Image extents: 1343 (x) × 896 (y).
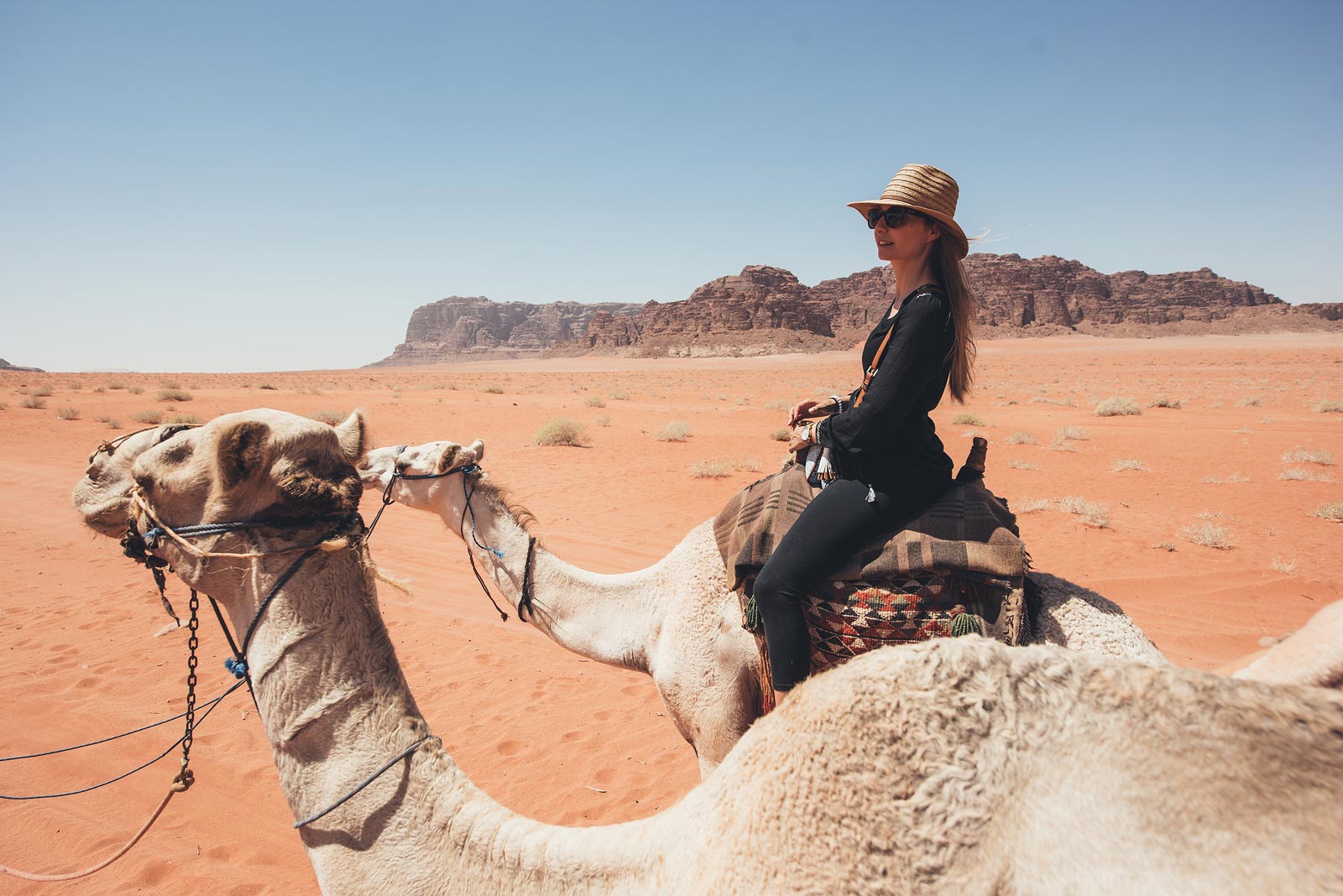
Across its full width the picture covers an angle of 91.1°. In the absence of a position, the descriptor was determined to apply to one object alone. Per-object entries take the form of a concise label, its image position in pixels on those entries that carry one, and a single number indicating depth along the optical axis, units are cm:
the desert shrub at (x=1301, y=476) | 1295
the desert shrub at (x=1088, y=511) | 1085
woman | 256
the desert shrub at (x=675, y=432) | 2119
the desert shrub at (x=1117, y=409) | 2389
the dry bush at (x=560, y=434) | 2044
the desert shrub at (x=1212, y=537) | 964
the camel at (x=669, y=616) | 340
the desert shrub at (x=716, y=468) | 1562
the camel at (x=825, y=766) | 96
